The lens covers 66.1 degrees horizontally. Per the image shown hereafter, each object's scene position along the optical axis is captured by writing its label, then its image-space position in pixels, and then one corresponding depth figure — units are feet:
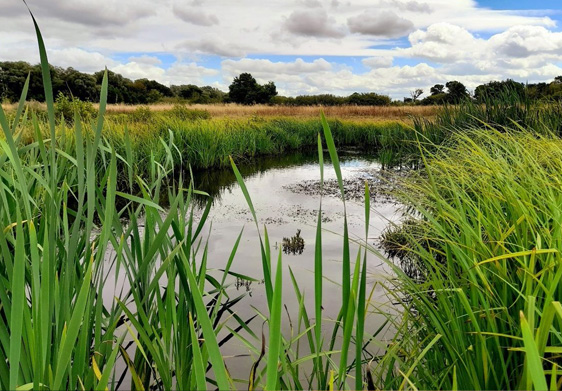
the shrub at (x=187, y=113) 46.73
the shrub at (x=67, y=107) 32.42
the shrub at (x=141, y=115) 38.07
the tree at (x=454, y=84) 91.50
